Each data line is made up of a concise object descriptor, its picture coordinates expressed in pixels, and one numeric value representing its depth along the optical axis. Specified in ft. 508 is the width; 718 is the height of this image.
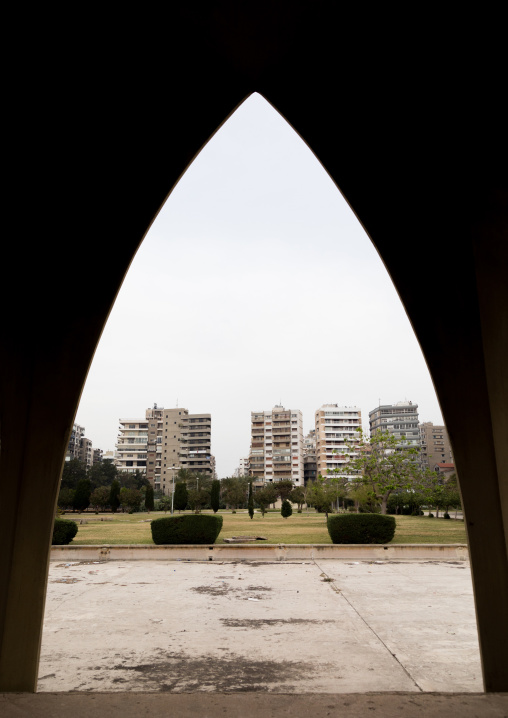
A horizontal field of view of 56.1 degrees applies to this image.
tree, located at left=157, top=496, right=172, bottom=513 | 189.16
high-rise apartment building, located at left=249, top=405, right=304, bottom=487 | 393.91
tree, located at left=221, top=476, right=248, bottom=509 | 202.87
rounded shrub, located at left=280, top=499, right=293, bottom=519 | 128.58
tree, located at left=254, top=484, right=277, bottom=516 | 166.30
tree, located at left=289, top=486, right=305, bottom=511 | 178.91
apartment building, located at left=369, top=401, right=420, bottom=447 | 525.75
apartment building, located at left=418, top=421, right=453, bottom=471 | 487.20
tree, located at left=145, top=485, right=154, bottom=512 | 157.58
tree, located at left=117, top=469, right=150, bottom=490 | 277.29
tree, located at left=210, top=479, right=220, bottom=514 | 153.48
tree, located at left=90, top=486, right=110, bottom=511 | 165.48
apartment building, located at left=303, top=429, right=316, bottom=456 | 455.22
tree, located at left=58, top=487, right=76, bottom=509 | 148.36
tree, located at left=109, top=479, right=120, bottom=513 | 156.97
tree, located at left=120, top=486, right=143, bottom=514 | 164.76
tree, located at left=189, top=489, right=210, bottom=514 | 170.19
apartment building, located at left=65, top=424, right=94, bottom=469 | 457.23
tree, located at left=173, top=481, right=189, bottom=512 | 168.45
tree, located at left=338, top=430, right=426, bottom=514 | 82.23
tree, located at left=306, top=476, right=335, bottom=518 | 113.29
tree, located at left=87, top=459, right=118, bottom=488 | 282.81
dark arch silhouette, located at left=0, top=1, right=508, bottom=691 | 15.40
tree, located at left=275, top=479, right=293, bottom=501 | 218.65
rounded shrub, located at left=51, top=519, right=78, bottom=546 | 64.28
